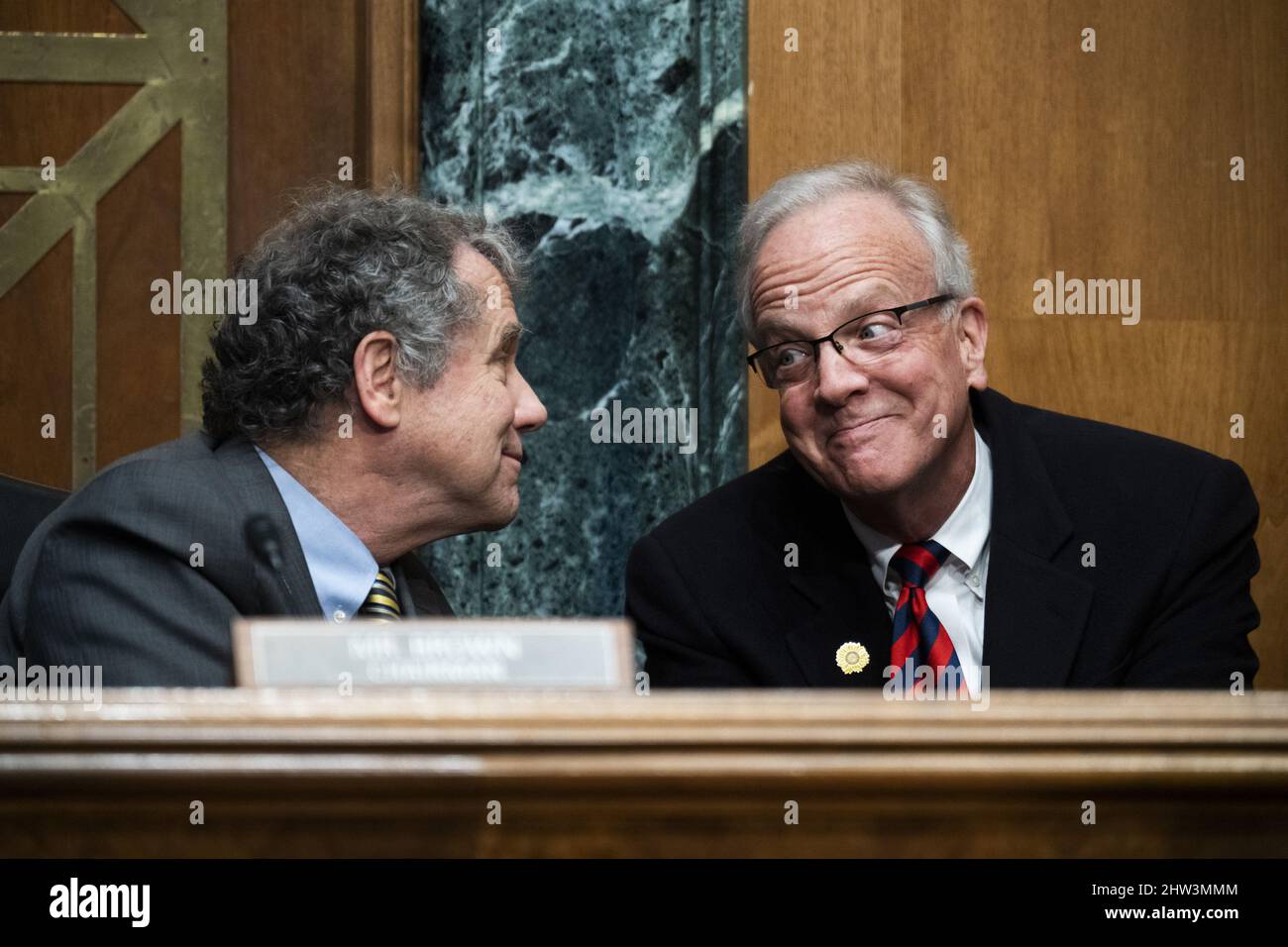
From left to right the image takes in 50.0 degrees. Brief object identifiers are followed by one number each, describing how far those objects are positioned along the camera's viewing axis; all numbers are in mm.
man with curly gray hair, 1429
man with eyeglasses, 1707
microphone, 1268
